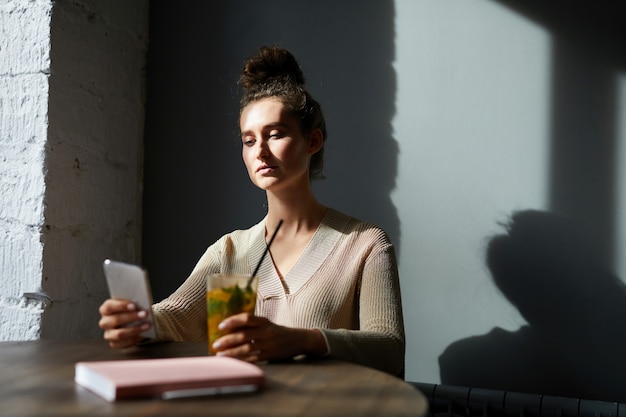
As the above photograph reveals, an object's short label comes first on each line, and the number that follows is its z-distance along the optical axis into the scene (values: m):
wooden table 0.79
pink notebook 0.83
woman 1.50
